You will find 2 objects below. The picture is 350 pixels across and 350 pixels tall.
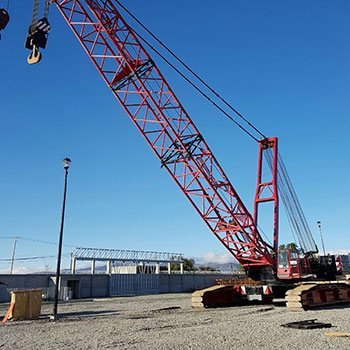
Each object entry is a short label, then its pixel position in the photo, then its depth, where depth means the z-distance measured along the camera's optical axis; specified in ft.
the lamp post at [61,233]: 58.62
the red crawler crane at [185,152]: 76.84
